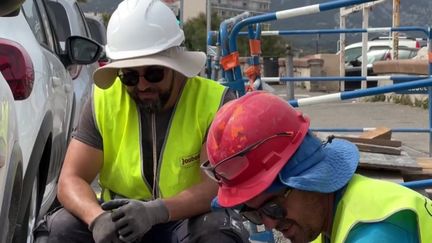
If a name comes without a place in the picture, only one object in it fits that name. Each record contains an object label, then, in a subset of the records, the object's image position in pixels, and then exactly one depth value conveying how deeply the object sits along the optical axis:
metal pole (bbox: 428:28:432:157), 7.03
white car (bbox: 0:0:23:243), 2.68
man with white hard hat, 3.09
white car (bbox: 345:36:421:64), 25.77
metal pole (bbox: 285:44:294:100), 12.97
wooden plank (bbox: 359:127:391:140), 4.95
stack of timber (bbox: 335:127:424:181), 3.93
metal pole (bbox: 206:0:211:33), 14.04
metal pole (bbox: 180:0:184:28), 13.23
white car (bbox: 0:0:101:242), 3.31
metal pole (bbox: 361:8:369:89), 13.94
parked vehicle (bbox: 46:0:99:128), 5.78
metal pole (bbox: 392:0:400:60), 14.09
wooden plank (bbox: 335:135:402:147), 4.52
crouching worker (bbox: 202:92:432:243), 1.94
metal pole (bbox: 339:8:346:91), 15.94
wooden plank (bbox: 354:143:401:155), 4.36
